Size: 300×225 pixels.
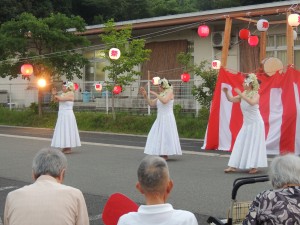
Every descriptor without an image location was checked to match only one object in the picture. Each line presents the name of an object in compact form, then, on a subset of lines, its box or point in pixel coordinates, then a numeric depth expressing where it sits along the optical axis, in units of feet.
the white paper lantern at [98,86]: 76.32
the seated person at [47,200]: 13.03
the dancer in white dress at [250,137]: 35.22
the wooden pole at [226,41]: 50.42
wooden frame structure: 48.16
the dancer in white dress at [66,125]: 48.26
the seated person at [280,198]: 12.95
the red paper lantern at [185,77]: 68.59
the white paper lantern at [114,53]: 67.56
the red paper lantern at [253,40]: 60.44
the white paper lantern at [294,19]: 47.62
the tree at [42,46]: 78.18
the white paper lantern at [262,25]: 52.49
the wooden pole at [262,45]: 55.93
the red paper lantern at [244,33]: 58.97
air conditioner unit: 81.97
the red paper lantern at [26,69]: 74.02
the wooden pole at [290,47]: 48.11
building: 77.10
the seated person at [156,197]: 11.81
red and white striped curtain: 44.34
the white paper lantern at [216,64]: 67.05
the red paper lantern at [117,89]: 72.49
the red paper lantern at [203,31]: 60.59
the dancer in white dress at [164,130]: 42.11
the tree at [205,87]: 65.46
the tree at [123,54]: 73.31
